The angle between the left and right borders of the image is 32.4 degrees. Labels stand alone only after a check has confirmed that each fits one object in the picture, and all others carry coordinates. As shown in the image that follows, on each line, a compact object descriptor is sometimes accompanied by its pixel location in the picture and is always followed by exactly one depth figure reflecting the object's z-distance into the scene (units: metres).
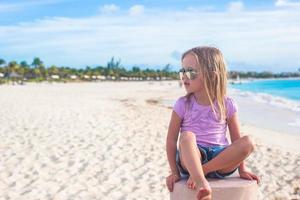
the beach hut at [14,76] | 82.88
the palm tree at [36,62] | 102.88
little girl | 3.40
